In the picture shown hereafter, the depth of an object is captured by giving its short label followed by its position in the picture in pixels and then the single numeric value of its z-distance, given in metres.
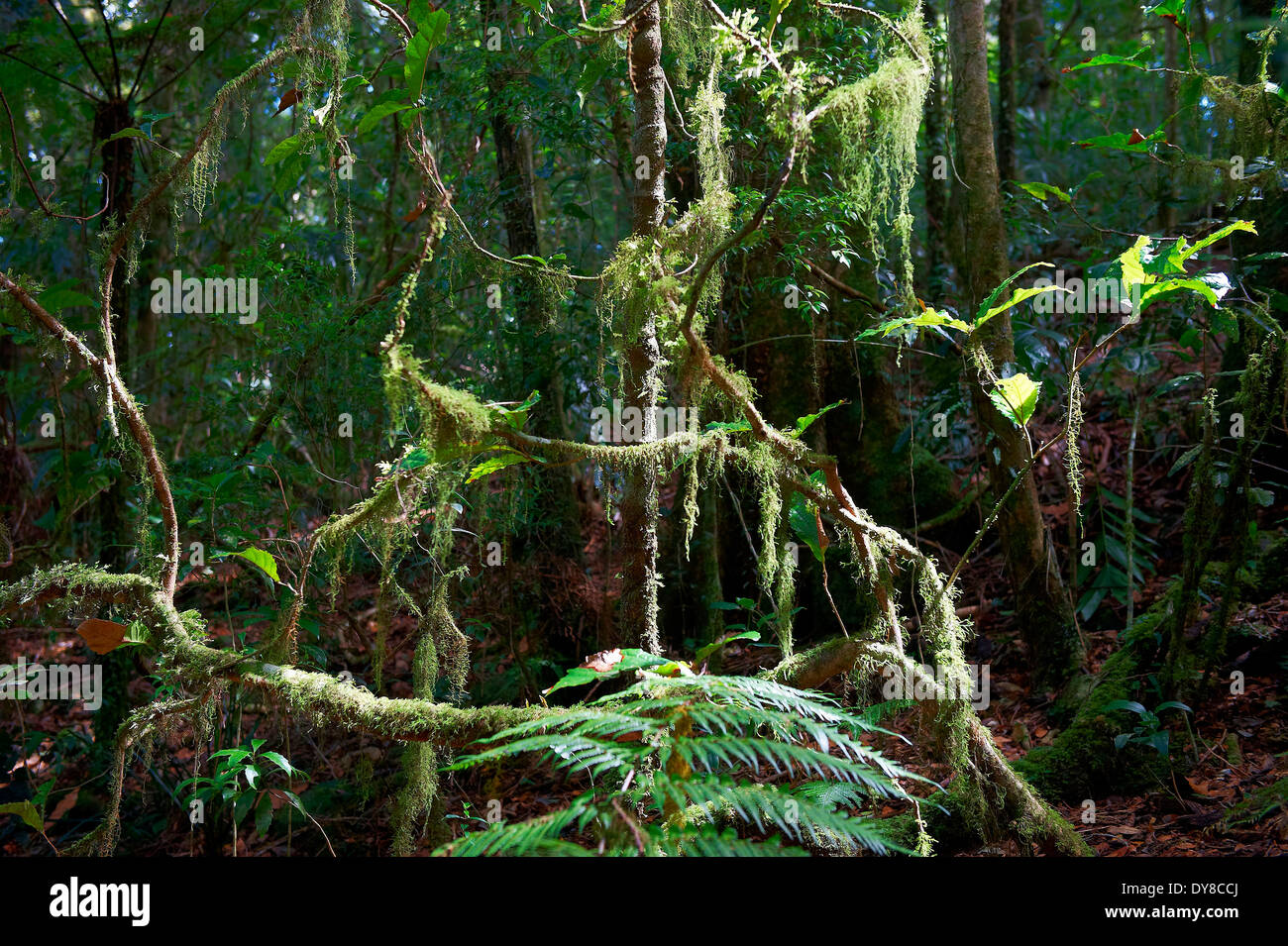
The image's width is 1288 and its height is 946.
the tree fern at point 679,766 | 1.48
